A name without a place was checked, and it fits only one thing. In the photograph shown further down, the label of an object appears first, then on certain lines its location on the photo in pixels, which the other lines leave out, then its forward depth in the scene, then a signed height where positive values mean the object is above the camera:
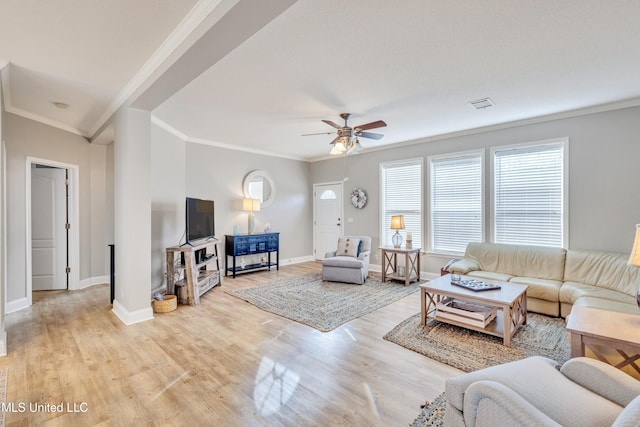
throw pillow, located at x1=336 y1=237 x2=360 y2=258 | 5.43 -0.66
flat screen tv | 4.34 -0.11
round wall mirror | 6.28 +0.55
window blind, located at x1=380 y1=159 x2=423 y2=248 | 5.66 +0.30
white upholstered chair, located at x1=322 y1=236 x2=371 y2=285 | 5.03 -0.88
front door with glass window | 7.07 -0.13
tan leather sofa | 3.18 -0.83
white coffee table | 2.75 -0.89
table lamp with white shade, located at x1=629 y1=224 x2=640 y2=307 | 1.92 -0.29
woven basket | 3.67 -1.17
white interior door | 4.60 -0.26
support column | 3.33 -0.02
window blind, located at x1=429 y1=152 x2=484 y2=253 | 4.96 +0.16
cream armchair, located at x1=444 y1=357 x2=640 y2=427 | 1.17 -0.82
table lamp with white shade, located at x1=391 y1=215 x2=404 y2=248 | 5.36 -0.27
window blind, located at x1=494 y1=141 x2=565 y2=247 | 4.23 +0.24
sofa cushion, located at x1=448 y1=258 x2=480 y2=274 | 4.16 -0.80
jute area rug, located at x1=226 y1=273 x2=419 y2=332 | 3.54 -1.25
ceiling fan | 3.90 +0.98
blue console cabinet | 5.67 -0.73
